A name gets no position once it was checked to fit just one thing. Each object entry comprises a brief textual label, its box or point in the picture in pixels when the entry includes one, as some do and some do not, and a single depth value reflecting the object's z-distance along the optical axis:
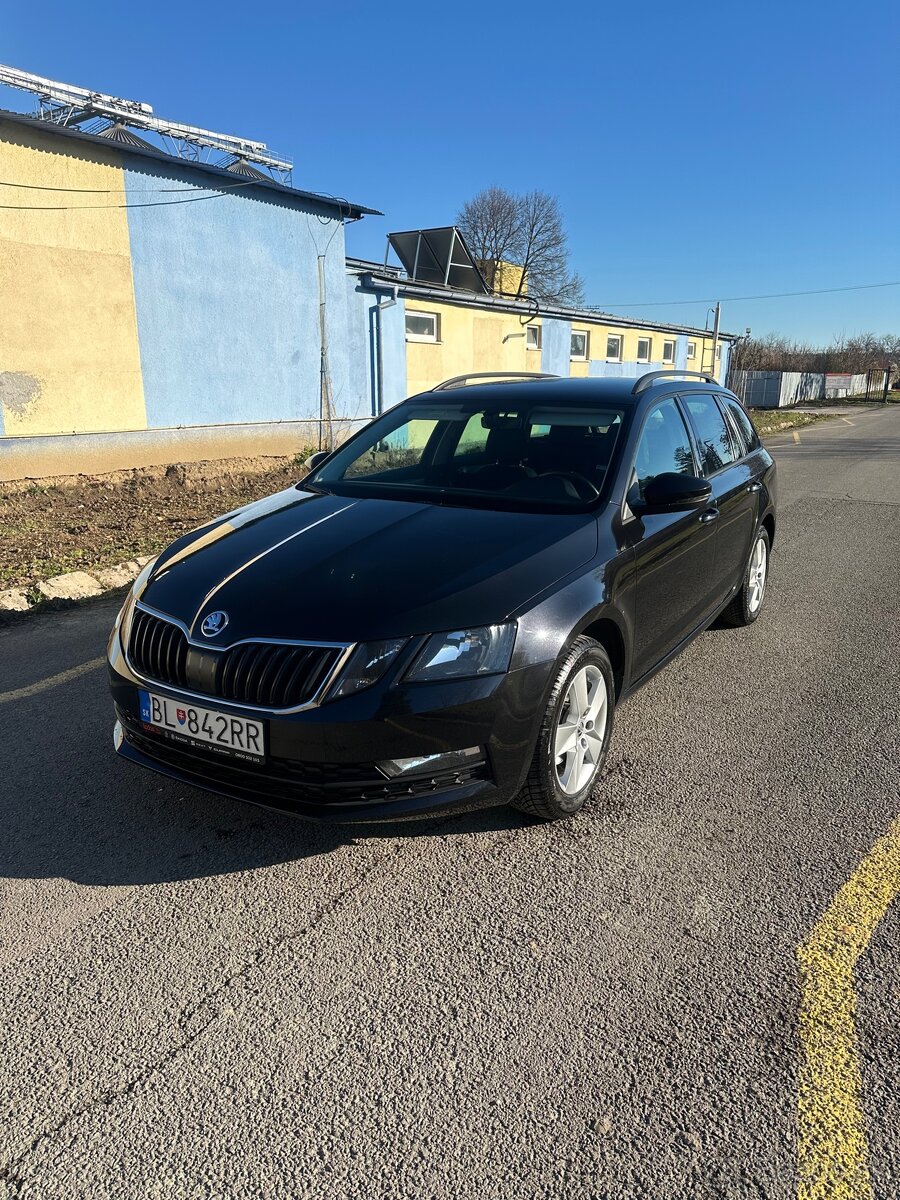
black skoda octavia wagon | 2.56
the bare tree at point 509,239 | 53.22
